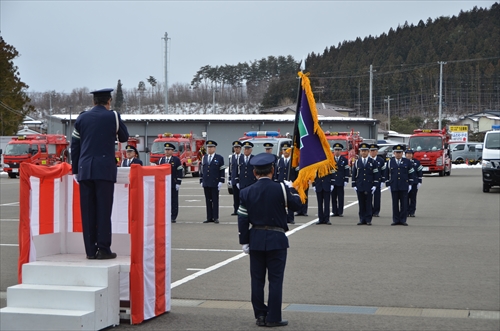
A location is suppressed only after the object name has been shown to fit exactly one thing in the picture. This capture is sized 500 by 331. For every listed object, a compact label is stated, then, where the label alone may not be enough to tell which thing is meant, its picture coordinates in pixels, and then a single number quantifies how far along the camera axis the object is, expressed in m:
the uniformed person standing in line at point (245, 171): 19.00
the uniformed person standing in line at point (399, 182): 18.03
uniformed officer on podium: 7.77
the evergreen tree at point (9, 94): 69.69
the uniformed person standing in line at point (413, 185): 19.95
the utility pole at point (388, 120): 108.14
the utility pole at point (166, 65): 66.31
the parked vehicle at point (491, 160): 27.73
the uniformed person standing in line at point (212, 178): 19.05
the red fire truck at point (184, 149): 42.53
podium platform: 7.05
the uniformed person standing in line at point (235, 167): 19.62
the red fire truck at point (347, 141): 41.06
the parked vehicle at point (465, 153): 59.63
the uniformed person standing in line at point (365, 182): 18.17
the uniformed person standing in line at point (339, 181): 20.02
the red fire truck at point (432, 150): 42.19
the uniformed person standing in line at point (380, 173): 18.99
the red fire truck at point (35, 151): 43.12
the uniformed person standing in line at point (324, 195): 18.42
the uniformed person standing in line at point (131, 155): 16.92
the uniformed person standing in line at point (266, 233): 7.47
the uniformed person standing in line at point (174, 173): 19.33
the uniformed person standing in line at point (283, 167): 20.55
